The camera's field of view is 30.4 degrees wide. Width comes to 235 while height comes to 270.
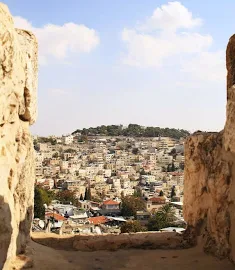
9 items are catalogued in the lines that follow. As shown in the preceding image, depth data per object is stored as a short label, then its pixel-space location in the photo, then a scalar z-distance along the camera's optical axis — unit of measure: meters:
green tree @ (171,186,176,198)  80.91
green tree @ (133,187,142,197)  78.56
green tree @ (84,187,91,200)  74.80
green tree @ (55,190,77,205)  65.74
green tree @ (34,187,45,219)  39.28
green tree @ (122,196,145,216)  59.72
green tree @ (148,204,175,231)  42.88
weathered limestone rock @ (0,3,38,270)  8.84
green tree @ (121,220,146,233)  29.96
